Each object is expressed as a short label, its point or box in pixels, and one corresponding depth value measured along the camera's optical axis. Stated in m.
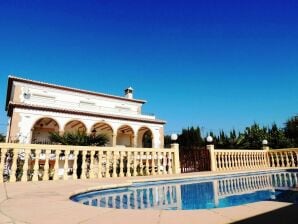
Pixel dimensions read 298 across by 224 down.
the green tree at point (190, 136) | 26.72
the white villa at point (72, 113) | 18.22
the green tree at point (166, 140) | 30.91
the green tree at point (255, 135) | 19.78
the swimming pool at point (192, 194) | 3.83
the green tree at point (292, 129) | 23.59
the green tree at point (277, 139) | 20.12
